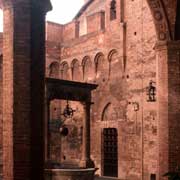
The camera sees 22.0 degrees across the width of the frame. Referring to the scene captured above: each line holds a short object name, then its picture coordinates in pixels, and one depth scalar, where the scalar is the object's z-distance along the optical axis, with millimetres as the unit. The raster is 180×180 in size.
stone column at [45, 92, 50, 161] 15439
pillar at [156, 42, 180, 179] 9898
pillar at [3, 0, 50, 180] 6566
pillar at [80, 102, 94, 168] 16169
